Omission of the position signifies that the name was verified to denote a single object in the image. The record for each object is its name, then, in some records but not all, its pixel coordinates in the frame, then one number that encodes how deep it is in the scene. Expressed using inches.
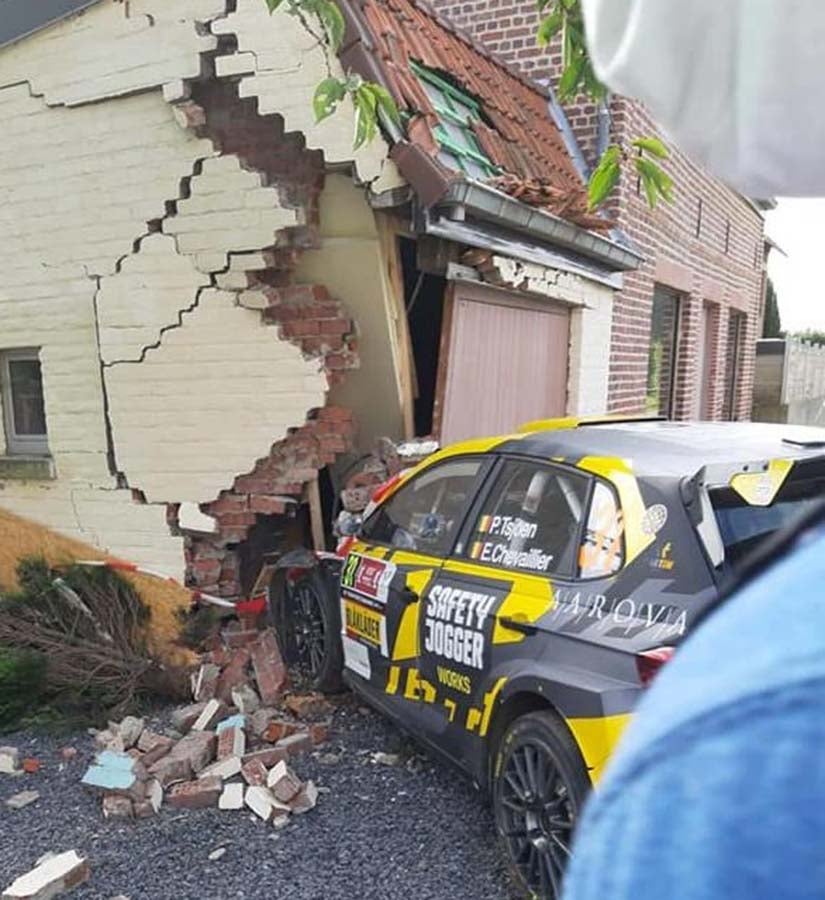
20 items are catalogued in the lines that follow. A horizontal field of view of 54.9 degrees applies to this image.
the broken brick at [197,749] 152.2
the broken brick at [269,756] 150.4
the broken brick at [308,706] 173.5
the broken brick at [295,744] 155.9
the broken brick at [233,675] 185.9
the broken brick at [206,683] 185.6
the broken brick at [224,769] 148.6
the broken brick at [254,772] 144.1
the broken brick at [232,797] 140.2
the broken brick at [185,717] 170.7
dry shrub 189.0
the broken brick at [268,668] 181.6
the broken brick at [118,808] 138.9
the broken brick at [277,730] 162.6
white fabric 32.5
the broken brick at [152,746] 154.4
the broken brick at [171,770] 147.6
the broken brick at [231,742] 155.2
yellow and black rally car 99.3
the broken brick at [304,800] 137.9
